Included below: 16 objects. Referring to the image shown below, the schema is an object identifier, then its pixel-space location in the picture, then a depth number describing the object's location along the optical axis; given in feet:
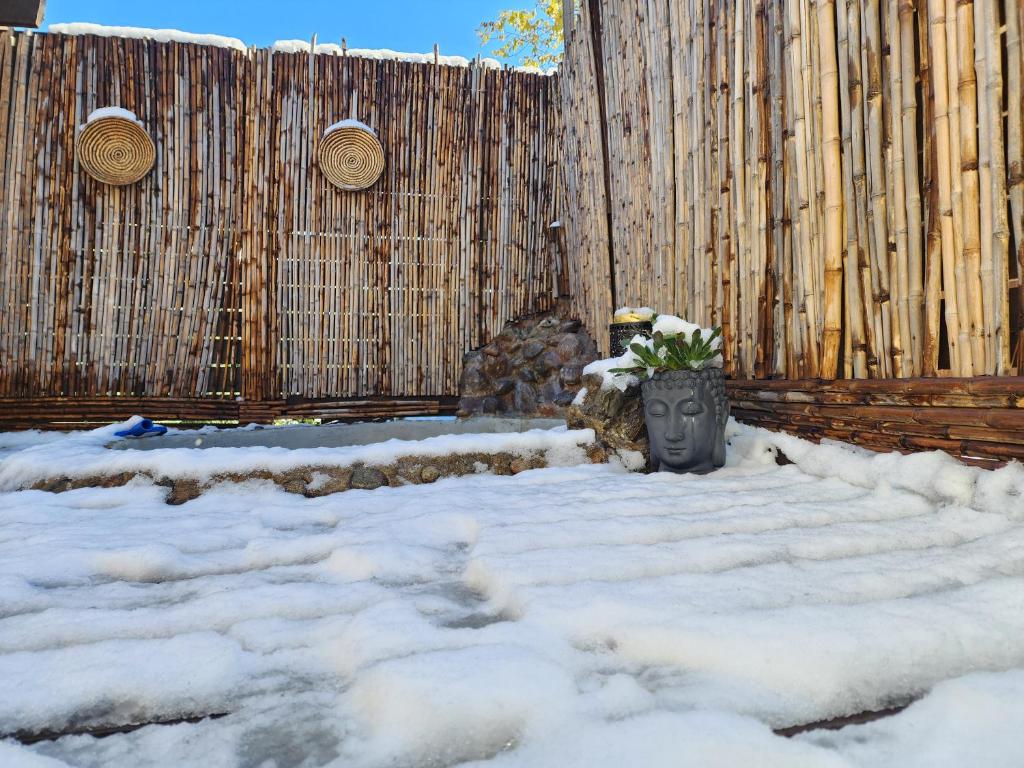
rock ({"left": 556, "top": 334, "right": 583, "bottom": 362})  16.70
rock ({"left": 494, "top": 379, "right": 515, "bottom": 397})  17.20
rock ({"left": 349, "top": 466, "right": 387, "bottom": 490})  7.32
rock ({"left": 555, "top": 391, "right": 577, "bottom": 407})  16.38
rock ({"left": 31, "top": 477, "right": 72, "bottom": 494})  6.89
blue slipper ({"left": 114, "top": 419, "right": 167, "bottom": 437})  10.83
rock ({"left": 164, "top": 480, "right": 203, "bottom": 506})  6.82
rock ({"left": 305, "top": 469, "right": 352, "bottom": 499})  7.12
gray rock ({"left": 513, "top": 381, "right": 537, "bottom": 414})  16.90
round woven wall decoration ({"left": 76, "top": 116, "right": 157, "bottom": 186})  15.83
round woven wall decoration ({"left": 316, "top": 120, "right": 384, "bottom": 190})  16.81
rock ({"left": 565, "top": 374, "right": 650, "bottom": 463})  8.00
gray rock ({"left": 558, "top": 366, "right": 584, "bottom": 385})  16.37
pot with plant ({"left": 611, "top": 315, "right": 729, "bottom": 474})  7.02
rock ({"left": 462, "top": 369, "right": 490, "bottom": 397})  17.33
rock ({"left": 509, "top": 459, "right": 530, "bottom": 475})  7.91
